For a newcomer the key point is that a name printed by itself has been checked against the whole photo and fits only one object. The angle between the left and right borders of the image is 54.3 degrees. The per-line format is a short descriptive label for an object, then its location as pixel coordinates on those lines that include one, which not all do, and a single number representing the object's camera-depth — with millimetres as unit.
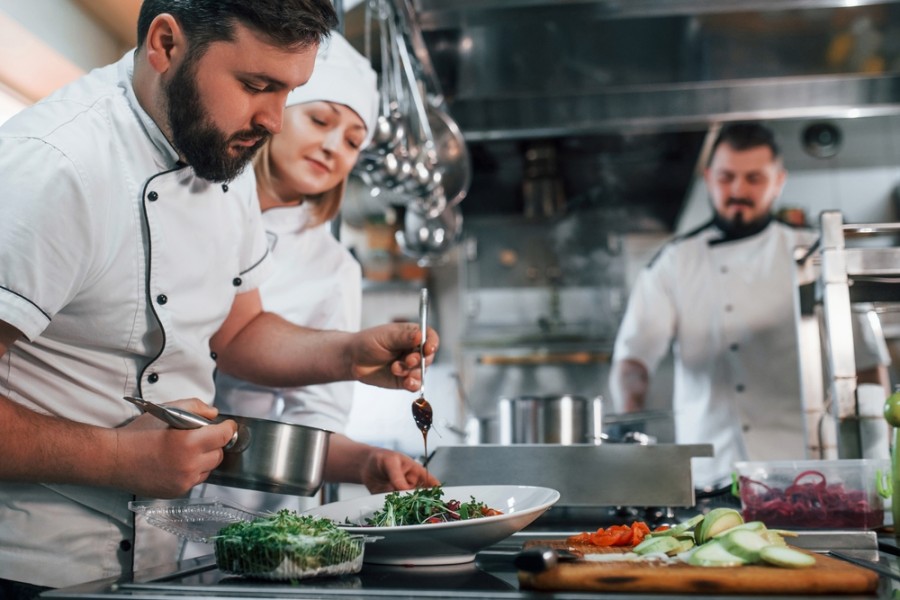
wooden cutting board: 838
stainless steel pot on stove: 2078
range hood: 3117
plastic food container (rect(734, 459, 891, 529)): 1409
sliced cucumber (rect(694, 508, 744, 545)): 1031
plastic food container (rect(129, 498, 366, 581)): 915
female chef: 1925
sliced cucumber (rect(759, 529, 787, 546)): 969
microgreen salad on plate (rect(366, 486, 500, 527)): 1117
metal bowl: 1205
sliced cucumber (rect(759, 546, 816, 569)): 871
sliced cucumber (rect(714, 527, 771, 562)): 900
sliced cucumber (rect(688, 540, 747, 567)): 897
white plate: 1011
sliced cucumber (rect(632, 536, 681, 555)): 988
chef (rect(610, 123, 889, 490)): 3262
